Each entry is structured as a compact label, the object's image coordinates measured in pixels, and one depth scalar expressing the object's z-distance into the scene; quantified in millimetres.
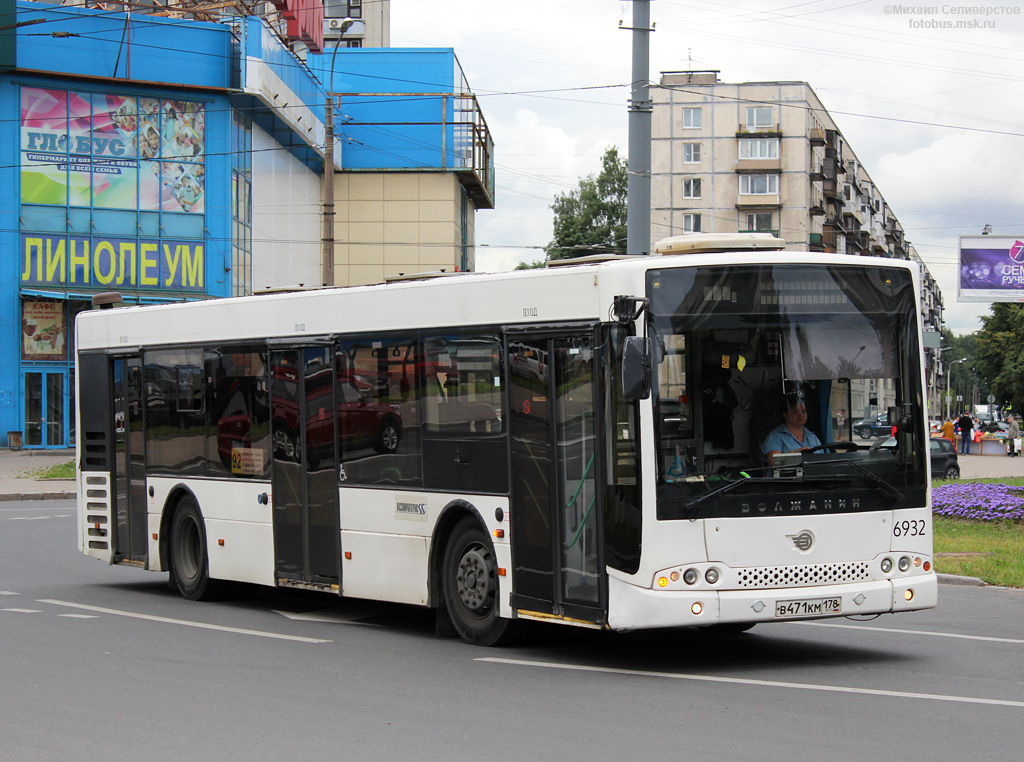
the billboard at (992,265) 33156
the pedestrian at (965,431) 59816
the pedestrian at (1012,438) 57219
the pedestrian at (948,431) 50750
